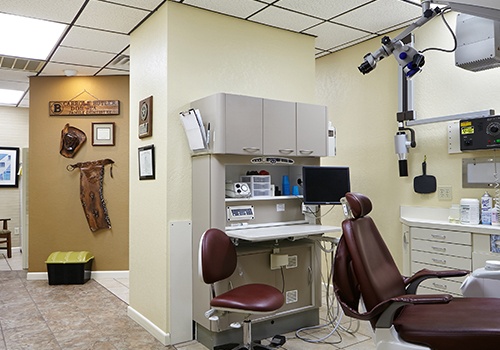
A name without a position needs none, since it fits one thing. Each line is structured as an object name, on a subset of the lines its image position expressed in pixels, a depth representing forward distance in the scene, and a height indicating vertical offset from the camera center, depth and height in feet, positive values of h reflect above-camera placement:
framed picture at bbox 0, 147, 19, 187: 26.58 +1.14
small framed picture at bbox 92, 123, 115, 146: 19.57 +2.31
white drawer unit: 11.25 -2.12
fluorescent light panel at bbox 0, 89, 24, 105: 23.17 +5.06
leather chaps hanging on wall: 19.24 -0.61
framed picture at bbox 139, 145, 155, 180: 12.19 +0.58
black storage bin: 17.92 -3.73
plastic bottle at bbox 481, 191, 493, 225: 11.22 -0.83
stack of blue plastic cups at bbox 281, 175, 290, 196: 12.91 -0.22
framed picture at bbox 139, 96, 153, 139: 12.35 +1.94
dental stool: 9.14 -2.60
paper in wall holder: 10.93 +1.39
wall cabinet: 10.79 +1.52
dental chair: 6.71 -2.28
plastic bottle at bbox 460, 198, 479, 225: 11.39 -0.93
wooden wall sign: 19.49 +3.51
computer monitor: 12.05 -0.13
